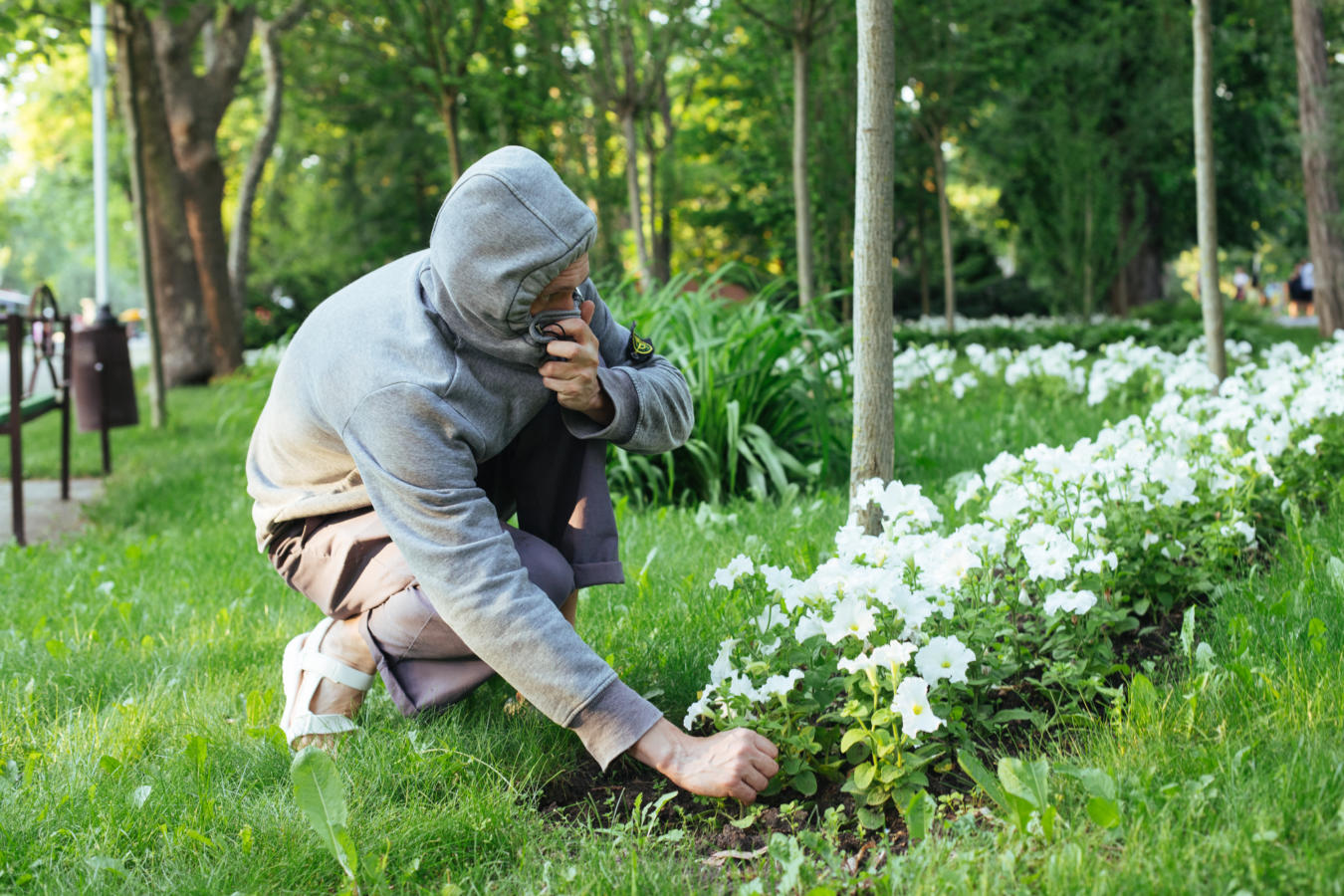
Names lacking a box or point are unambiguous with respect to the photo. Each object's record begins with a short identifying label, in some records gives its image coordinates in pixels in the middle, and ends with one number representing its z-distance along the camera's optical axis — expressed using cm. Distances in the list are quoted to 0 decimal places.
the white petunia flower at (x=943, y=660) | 193
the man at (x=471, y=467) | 183
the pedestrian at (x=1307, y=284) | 2700
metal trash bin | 655
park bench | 456
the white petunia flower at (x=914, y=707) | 179
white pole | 1197
